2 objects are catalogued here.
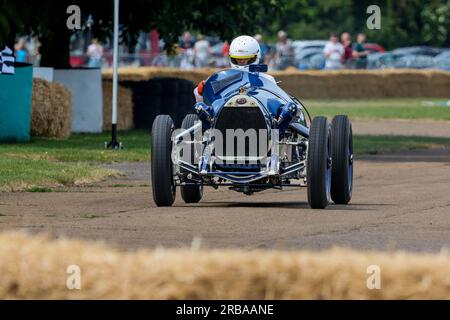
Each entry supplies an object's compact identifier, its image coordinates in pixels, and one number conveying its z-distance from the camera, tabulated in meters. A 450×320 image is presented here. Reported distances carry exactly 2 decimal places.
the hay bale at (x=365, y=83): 48.28
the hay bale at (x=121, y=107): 28.84
